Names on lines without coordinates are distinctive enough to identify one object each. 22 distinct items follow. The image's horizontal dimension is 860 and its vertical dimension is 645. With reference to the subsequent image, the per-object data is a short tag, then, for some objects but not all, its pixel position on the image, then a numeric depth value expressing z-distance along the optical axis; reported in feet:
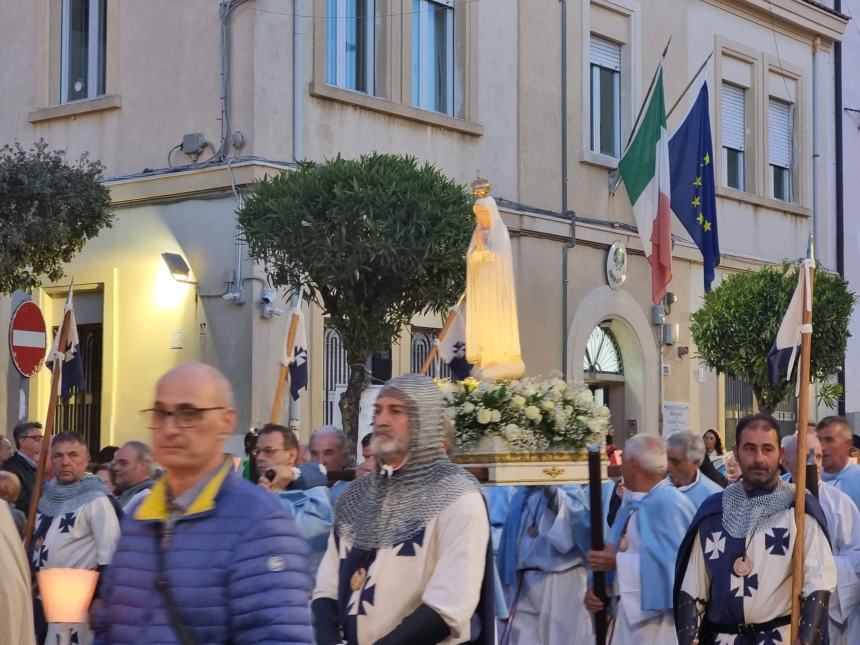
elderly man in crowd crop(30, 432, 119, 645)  29.35
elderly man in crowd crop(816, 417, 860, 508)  34.01
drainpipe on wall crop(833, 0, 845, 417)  92.12
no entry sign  47.85
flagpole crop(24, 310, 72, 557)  30.94
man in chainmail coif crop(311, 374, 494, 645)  17.89
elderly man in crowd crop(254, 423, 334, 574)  27.45
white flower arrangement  33.40
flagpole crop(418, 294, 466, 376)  45.16
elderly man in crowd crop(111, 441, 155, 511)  31.96
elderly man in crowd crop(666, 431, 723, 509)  30.30
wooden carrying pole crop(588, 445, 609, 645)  25.66
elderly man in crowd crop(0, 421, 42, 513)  41.73
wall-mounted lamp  57.57
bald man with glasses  12.89
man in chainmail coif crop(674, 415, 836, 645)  23.65
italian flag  66.39
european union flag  70.74
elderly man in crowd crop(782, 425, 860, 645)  30.07
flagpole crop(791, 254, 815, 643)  23.21
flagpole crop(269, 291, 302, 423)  38.40
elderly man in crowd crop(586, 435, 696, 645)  28.04
